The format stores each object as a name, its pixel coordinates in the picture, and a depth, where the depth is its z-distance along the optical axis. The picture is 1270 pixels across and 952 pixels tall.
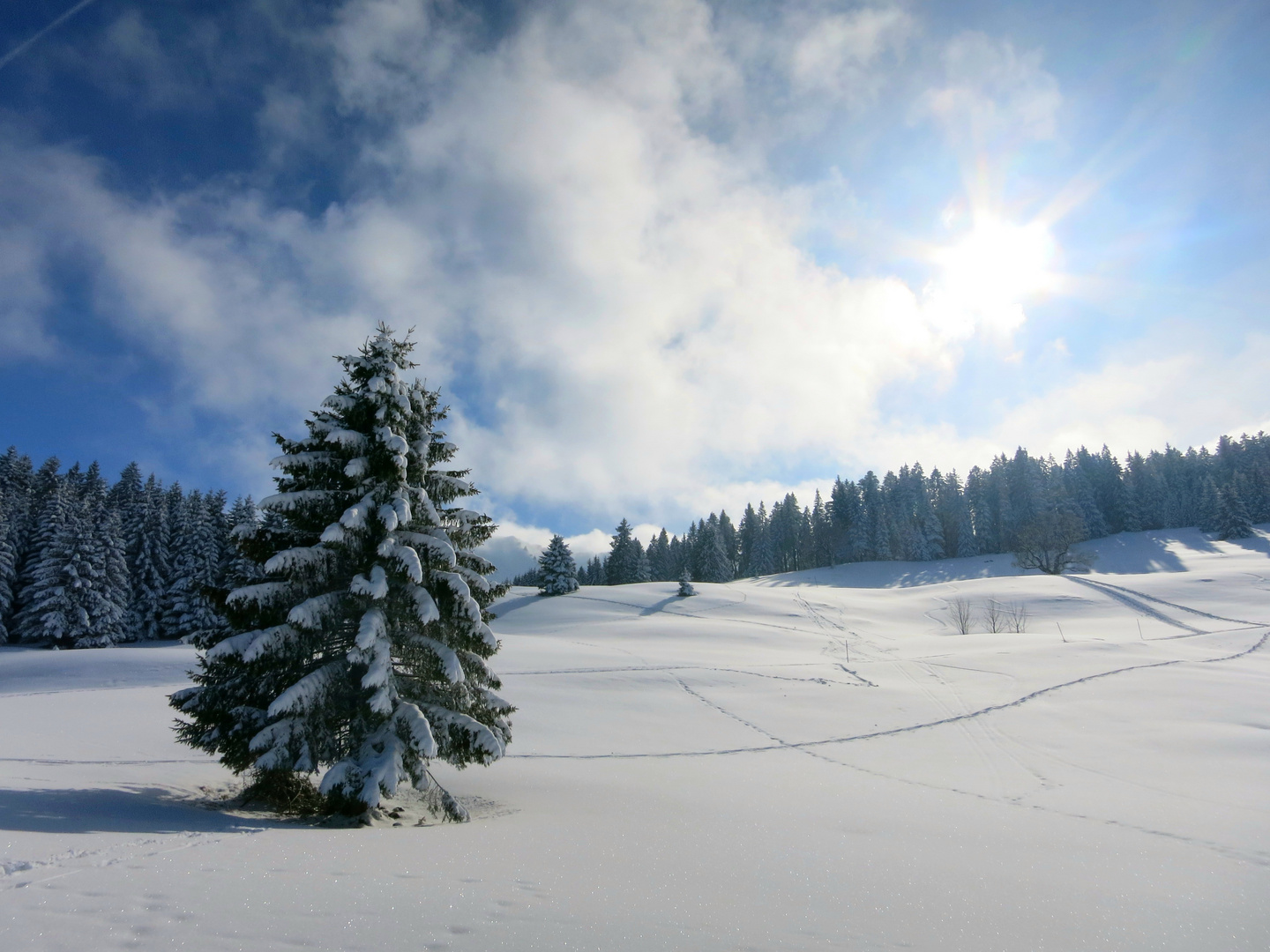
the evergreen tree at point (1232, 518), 68.62
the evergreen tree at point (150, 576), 48.22
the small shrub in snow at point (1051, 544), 61.44
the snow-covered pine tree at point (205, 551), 46.60
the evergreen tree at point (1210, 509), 70.94
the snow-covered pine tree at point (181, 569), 47.84
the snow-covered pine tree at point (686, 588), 50.00
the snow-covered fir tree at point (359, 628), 8.85
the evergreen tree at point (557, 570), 52.56
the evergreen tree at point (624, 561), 83.19
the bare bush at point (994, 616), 39.78
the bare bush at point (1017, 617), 38.84
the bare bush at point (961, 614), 40.01
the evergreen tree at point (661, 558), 102.62
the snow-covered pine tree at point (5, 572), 42.96
